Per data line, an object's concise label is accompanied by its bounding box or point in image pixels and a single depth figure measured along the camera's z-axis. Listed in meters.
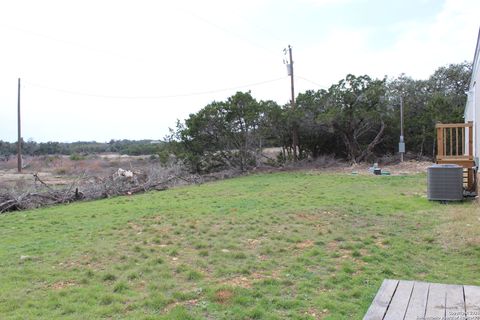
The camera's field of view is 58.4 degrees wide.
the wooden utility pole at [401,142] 20.45
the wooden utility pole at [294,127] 22.95
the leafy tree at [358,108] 21.77
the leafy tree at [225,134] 21.38
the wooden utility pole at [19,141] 29.91
